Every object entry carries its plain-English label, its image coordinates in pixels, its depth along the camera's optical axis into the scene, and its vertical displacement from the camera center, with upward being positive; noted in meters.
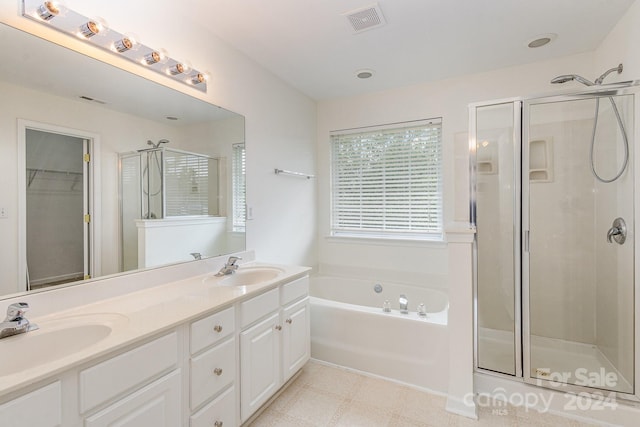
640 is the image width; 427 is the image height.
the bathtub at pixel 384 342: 2.02 -0.97
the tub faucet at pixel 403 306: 2.25 -0.73
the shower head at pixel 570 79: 1.88 +0.84
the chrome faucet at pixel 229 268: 1.99 -0.38
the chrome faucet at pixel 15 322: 1.03 -0.39
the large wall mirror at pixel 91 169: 1.21 +0.23
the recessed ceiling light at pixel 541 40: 2.12 +1.26
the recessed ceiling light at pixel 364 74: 2.70 +1.28
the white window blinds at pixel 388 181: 3.04 +0.33
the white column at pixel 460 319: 1.84 -0.69
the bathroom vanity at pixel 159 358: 0.89 -0.54
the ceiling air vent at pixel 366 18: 1.85 +1.26
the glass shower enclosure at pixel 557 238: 1.92 -0.21
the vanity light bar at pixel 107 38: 1.26 +0.87
